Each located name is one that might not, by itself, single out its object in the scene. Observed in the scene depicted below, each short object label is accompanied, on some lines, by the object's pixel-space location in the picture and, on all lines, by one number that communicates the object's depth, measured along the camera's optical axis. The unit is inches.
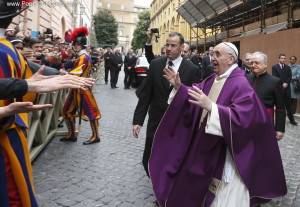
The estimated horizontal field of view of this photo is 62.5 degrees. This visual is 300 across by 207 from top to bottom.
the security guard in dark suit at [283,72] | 274.9
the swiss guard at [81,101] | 174.7
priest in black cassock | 121.5
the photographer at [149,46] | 138.4
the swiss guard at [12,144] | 61.8
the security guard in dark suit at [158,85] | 110.2
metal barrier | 153.3
